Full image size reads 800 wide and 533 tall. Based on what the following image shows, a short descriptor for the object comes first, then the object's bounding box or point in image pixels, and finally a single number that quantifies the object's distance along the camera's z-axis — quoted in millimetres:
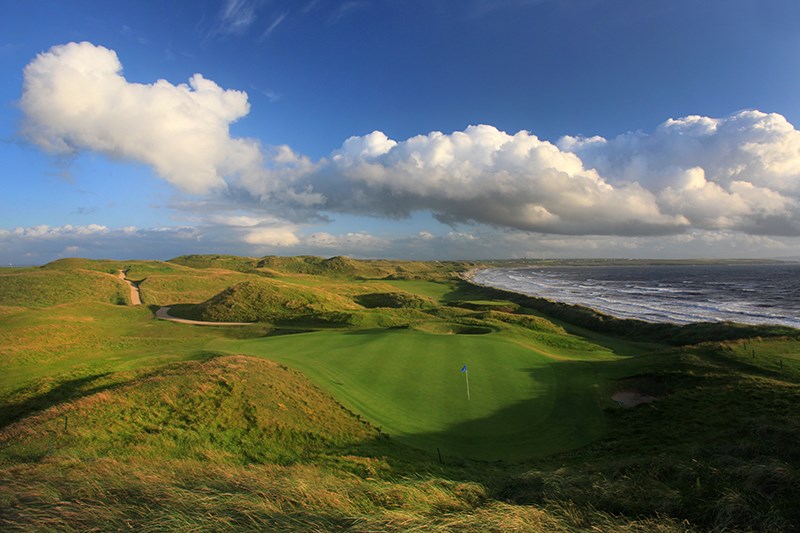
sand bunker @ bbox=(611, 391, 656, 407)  20156
